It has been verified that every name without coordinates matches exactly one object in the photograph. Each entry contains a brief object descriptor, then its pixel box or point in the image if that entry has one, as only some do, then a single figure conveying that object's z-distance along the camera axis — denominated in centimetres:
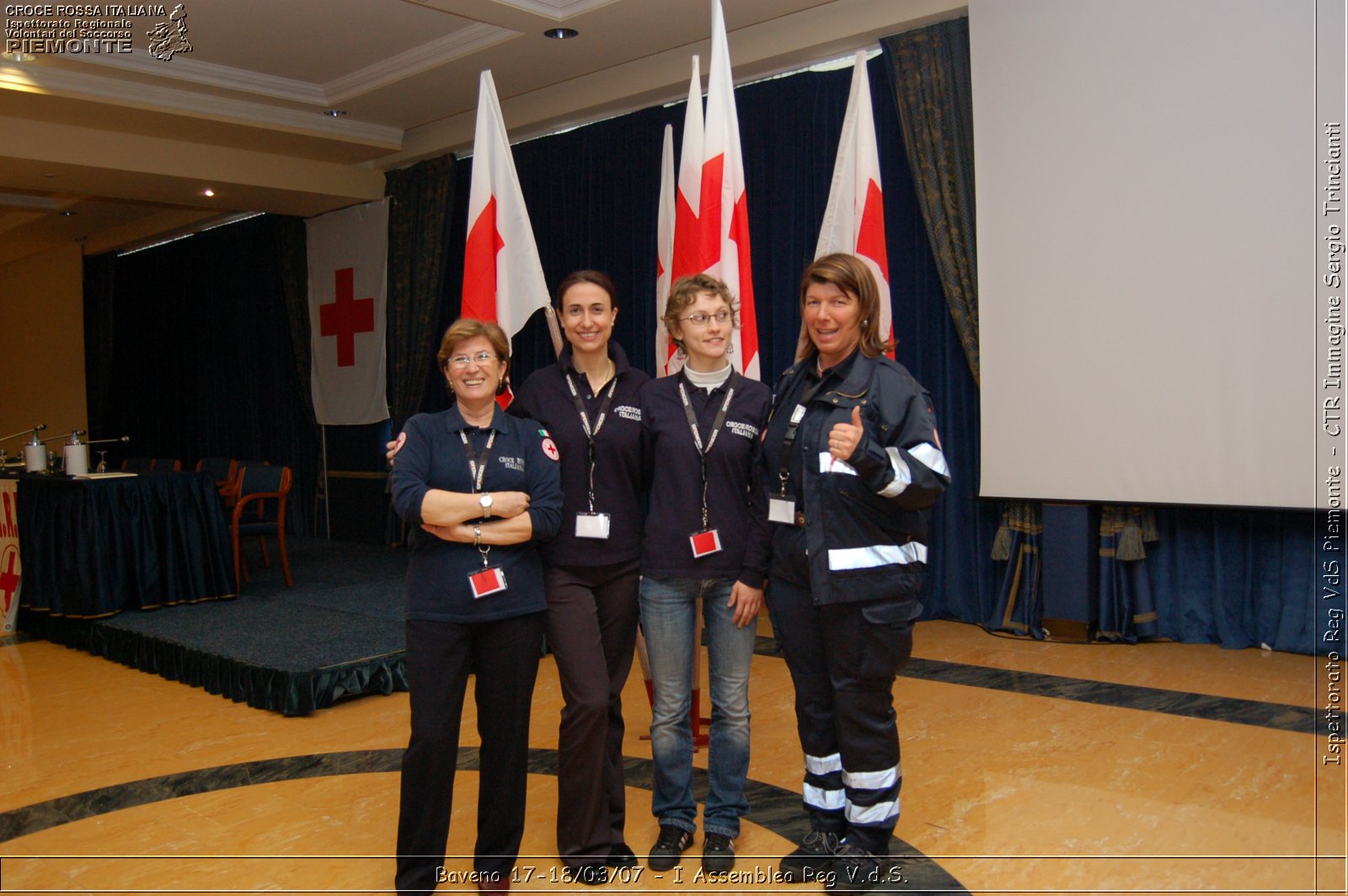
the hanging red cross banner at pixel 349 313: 853
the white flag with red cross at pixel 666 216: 492
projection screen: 405
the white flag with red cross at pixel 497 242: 361
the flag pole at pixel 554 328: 337
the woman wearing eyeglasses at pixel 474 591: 232
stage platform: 412
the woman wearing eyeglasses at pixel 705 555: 249
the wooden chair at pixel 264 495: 623
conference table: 525
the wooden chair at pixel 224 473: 646
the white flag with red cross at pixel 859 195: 395
